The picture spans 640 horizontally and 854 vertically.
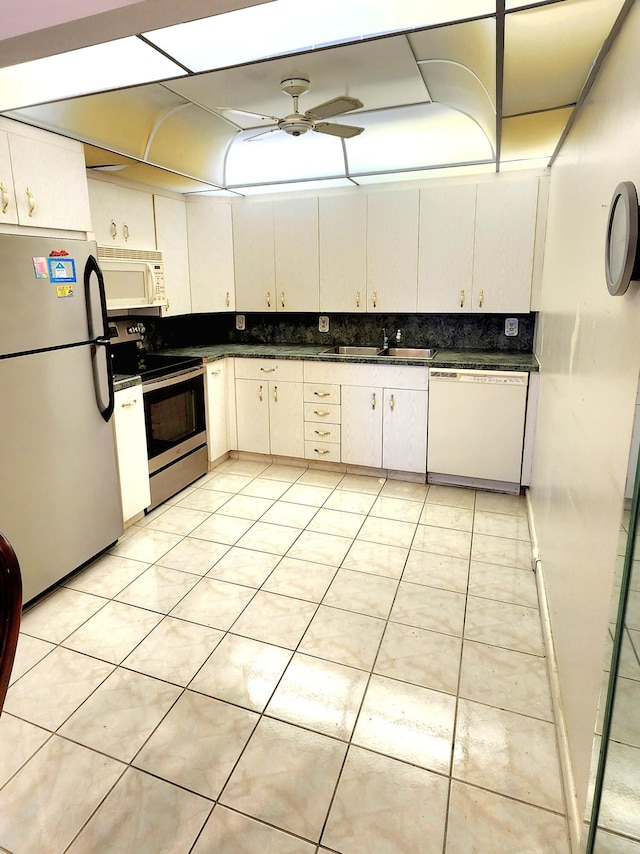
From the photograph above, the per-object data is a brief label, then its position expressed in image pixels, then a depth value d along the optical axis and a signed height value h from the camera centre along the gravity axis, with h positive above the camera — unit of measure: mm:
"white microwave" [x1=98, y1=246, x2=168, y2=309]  3367 +249
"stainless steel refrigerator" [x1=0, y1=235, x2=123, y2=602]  2246 -439
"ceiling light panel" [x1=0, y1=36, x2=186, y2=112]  1948 +957
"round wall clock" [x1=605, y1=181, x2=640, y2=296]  1126 +165
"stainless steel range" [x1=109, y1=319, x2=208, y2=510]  3461 -657
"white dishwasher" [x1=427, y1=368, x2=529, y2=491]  3561 -766
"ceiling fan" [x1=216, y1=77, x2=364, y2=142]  2293 +905
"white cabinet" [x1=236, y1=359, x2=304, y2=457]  4207 -755
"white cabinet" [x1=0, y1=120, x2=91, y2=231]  2434 +658
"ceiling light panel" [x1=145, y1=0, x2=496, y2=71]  1621 +954
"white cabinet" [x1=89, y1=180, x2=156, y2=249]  3352 +659
